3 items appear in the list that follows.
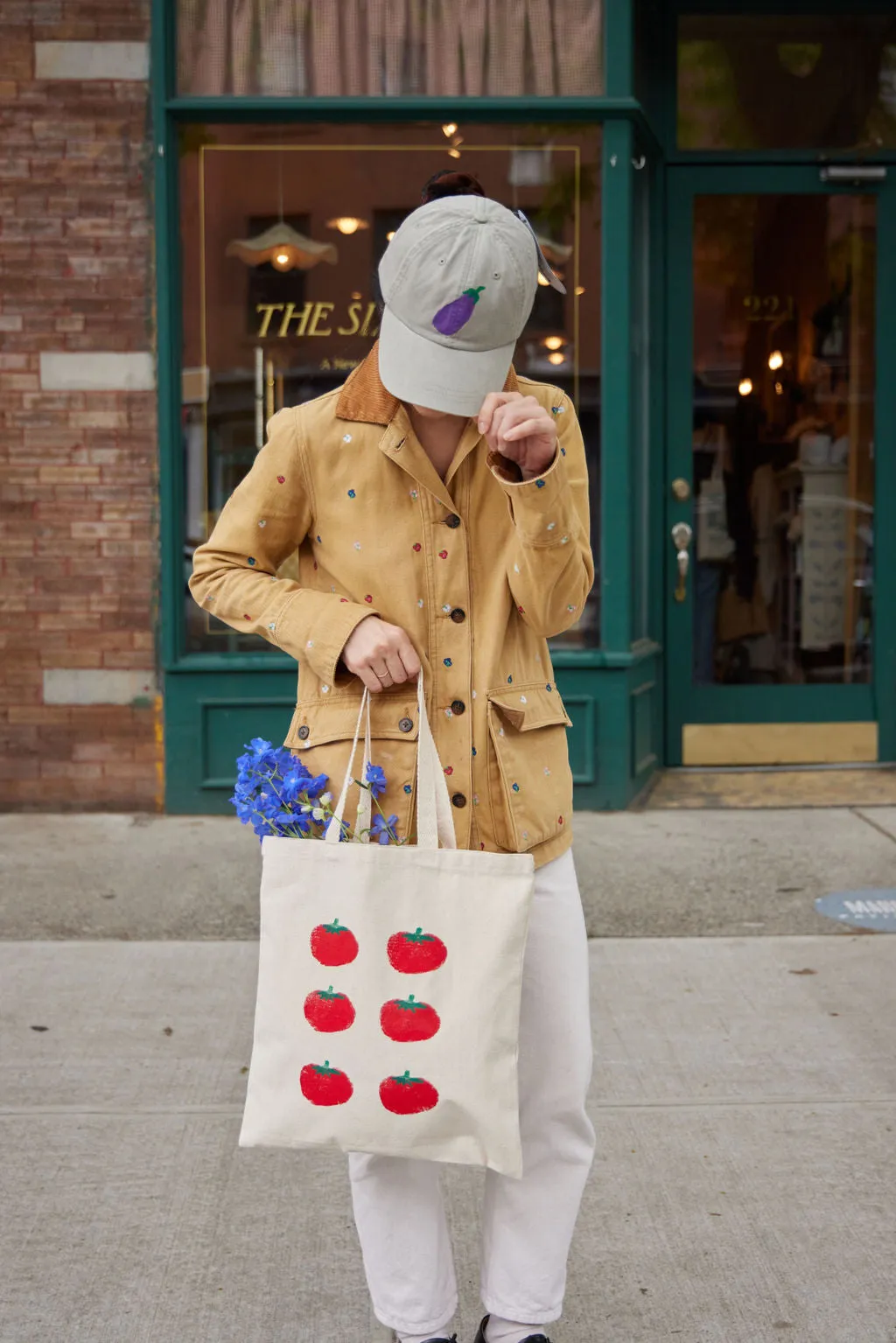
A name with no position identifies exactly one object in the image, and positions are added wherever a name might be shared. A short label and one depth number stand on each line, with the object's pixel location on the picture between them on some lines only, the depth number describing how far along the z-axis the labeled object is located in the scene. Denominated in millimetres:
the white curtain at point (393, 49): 6441
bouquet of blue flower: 2232
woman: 2287
